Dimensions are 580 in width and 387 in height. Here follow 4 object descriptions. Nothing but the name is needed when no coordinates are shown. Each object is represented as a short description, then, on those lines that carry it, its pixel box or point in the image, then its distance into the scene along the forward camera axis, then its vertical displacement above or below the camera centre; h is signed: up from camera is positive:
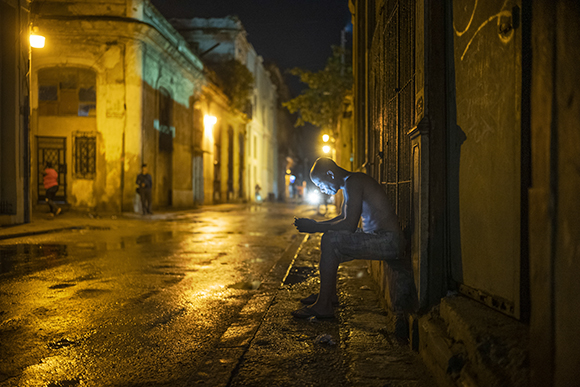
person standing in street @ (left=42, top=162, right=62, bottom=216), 14.16 +0.20
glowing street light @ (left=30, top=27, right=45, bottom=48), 11.37 +4.03
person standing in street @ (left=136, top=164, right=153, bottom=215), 16.42 +0.06
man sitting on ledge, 3.44 -0.39
